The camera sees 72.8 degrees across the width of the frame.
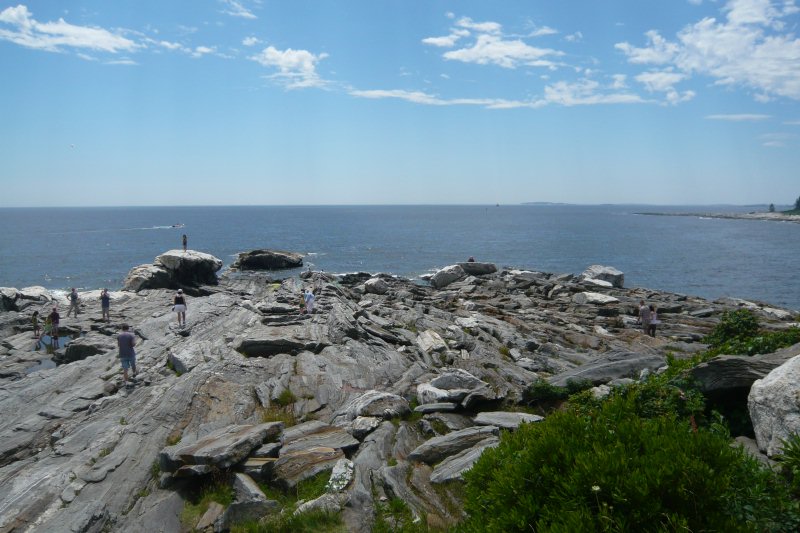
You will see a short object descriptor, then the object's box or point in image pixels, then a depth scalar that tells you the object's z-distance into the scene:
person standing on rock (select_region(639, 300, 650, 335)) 32.16
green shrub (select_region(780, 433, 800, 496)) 6.62
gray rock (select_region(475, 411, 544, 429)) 13.95
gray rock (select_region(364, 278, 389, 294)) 48.81
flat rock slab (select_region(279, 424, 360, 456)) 13.54
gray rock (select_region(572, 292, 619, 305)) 42.56
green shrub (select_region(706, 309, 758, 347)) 15.71
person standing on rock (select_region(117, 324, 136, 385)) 21.22
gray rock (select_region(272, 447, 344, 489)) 12.30
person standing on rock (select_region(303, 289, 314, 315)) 29.95
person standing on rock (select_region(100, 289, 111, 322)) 35.38
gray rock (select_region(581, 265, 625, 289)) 55.28
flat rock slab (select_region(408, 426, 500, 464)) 12.92
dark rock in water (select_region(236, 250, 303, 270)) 76.31
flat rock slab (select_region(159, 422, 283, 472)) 13.02
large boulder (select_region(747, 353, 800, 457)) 8.94
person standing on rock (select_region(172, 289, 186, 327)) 29.30
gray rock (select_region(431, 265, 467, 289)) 56.69
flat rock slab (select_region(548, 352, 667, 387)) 16.70
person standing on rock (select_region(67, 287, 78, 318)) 38.54
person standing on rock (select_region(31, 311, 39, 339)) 33.45
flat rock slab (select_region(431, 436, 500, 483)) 11.61
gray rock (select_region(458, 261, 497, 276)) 61.72
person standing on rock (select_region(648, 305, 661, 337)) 32.03
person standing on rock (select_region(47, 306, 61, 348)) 31.97
